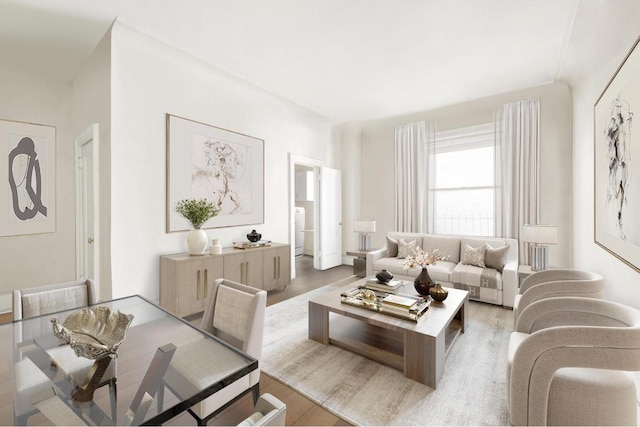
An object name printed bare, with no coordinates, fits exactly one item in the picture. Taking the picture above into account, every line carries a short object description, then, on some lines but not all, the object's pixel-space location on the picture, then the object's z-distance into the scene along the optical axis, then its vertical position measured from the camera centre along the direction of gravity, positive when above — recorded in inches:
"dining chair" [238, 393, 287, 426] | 24.7 -18.6
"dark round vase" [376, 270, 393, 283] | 116.5 -26.9
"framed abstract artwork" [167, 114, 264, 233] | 131.5 +21.6
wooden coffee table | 77.7 -40.7
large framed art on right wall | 61.2 +11.9
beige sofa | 137.2 -30.2
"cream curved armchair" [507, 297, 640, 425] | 47.4 -31.5
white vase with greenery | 128.6 -2.9
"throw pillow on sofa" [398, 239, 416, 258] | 177.5 -22.9
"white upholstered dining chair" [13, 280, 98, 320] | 65.1 -20.8
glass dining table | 35.9 -24.8
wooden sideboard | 117.7 -27.9
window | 183.2 +20.0
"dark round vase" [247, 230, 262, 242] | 156.1 -13.0
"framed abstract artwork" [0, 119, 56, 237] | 133.2 +17.8
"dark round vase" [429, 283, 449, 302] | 101.7 -29.6
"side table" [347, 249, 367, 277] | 193.2 -35.3
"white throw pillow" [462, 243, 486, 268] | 152.6 -24.4
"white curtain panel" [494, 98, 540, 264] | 163.8 +26.6
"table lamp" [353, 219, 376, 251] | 204.4 -13.6
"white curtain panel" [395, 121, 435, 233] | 202.8 +27.7
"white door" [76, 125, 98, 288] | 118.5 +4.8
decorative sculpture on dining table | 42.6 -20.5
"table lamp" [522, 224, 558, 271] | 135.2 -14.1
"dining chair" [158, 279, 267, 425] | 41.9 -23.7
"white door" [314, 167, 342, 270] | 218.8 -5.3
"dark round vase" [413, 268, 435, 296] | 105.7 -27.0
